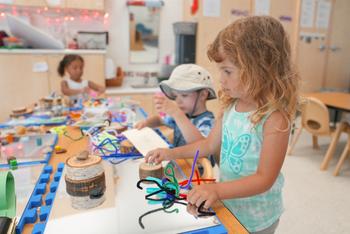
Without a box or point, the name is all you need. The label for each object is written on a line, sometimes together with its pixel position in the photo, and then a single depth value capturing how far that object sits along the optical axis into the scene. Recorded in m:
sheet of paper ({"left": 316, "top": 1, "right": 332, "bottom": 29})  3.98
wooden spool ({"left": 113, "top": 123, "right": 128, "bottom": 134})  1.20
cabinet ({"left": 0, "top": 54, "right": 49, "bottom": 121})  2.77
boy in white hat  1.22
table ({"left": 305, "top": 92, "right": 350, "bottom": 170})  2.39
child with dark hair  2.52
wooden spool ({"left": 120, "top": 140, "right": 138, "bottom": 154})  0.95
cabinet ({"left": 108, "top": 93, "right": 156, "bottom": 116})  3.04
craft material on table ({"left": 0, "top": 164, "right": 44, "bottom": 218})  0.64
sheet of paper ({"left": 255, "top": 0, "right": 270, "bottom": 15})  3.55
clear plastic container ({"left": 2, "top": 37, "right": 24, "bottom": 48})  2.76
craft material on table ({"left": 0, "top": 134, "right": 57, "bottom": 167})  0.93
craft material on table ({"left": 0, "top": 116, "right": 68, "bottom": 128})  1.40
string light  2.96
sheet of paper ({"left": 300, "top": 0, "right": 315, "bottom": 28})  3.86
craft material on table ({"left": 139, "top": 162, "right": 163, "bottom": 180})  0.74
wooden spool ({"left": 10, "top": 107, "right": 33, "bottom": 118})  1.57
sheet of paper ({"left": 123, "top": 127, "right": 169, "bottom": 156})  0.96
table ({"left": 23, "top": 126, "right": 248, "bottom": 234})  0.57
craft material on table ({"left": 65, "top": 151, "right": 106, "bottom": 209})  0.60
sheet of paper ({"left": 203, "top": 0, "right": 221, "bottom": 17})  3.35
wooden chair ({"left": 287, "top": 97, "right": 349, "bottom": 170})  2.35
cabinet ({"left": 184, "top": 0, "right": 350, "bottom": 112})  3.40
